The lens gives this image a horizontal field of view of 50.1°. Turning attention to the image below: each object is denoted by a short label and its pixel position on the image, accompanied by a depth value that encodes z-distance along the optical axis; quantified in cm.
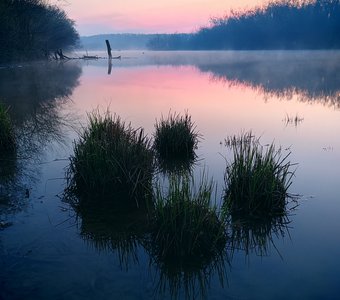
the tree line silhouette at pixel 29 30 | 4062
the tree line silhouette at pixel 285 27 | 12562
